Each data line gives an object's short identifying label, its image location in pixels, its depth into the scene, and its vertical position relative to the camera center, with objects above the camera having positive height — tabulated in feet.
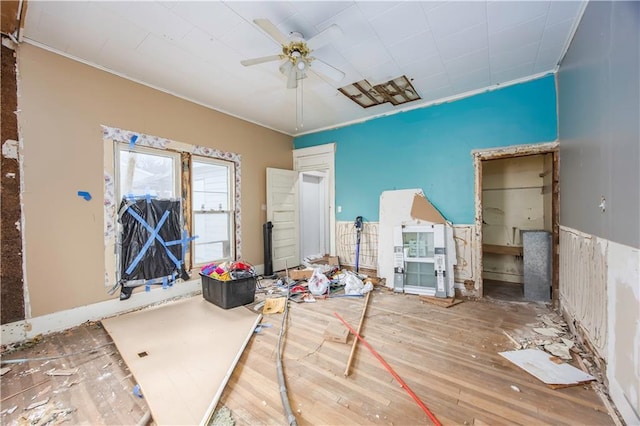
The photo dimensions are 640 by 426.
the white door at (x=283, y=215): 16.16 -0.36
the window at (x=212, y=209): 12.89 +0.09
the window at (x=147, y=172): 10.39 +1.78
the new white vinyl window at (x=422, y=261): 11.87 -2.65
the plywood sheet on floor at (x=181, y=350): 5.33 -4.13
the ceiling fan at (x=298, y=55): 6.66 +4.85
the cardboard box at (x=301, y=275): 14.10 -3.73
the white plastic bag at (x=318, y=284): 12.01 -3.70
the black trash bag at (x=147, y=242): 10.30 -1.34
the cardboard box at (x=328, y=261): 16.06 -3.48
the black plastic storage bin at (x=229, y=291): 10.47 -3.55
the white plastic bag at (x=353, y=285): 12.33 -3.88
